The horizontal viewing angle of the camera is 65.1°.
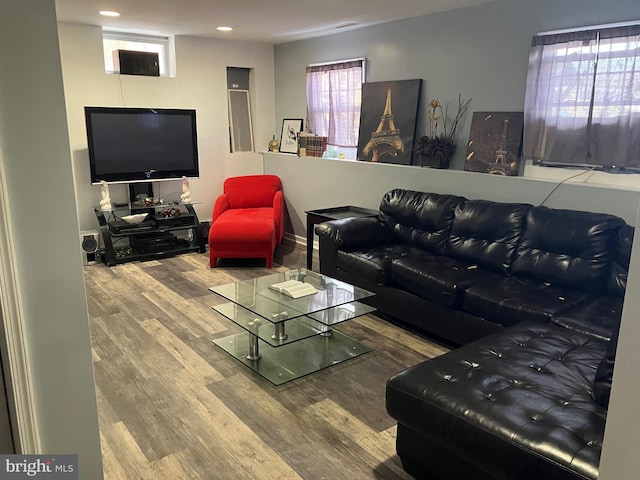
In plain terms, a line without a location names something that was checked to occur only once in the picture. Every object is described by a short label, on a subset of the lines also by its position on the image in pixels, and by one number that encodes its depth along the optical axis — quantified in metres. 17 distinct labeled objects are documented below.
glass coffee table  2.99
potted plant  4.31
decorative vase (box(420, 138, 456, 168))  4.31
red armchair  4.94
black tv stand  5.14
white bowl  5.23
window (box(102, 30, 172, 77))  5.34
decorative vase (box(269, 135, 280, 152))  6.33
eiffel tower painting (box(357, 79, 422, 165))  4.68
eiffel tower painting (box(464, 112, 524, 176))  3.88
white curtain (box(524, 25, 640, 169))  3.23
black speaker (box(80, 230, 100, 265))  5.07
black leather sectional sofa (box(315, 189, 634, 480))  1.71
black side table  4.84
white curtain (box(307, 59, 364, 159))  5.27
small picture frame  6.05
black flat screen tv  5.07
